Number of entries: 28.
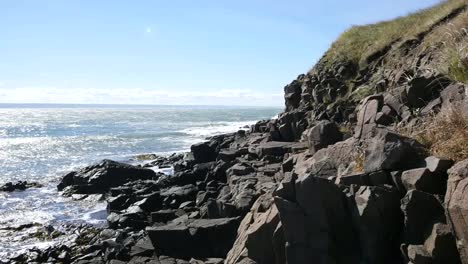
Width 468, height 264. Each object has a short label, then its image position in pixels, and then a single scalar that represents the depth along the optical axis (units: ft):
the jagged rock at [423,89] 30.45
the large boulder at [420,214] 19.42
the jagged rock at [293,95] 82.84
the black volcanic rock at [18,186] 86.99
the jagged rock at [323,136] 36.68
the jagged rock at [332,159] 27.77
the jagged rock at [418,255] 18.43
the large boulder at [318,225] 22.34
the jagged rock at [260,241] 26.48
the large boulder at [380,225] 20.95
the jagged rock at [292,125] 64.42
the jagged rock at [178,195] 57.11
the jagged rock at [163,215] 50.14
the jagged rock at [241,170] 50.54
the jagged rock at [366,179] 22.72
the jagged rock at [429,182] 20.47
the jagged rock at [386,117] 31.17
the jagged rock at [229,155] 65.00
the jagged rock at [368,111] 32.04
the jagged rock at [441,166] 20.53
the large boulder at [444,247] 18.10
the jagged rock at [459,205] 17.26
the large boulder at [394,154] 22.57
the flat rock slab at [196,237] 37.50
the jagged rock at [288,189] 24.41
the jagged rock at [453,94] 25.68
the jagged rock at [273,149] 54.61
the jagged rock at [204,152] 88.21
